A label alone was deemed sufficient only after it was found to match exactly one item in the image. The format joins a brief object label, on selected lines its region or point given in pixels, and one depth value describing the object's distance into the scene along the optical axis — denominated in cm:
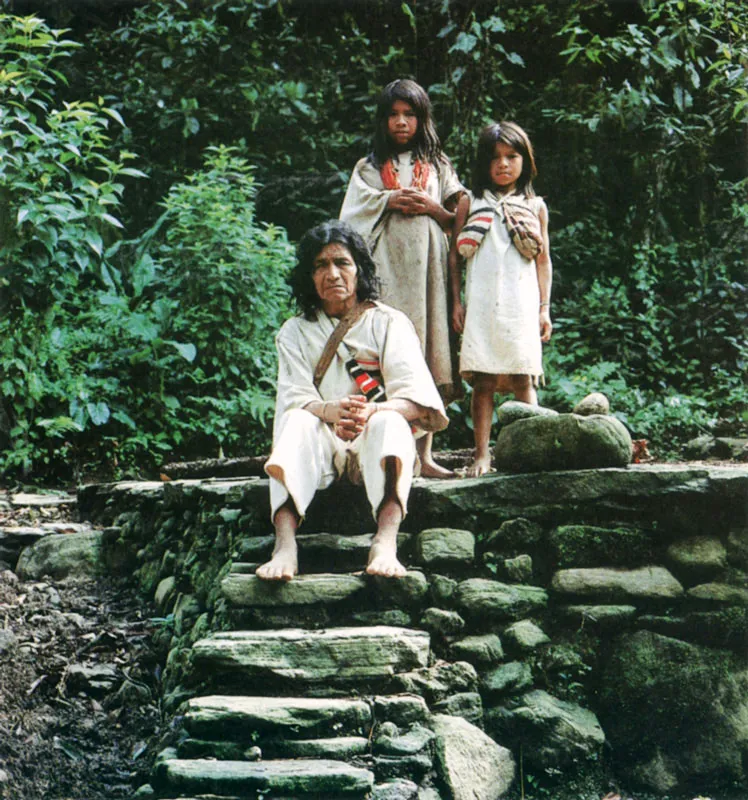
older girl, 454
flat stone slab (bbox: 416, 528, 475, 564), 366
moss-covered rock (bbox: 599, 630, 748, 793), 350
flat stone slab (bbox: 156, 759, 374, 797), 271
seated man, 351
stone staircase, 276
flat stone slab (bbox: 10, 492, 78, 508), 577
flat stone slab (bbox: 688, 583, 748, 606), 369
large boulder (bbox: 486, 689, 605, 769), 334
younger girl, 445
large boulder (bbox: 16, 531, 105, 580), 507
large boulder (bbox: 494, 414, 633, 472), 376
